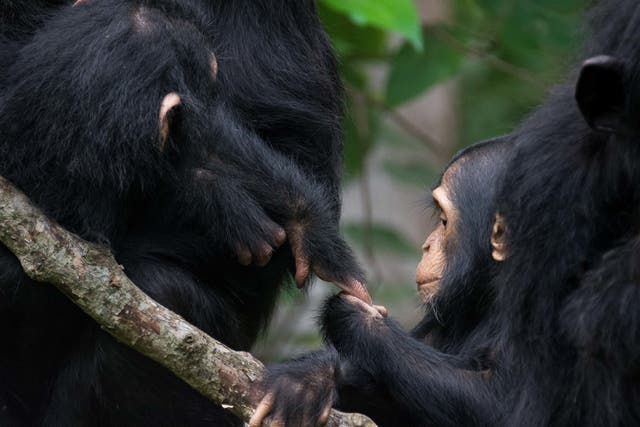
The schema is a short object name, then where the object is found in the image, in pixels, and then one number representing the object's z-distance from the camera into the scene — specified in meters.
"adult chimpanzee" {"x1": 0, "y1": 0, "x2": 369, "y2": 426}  7.80
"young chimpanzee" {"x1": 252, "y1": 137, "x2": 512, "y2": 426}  8.47
